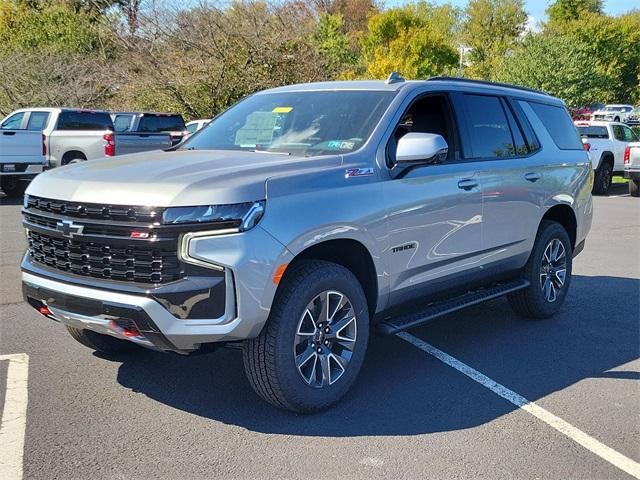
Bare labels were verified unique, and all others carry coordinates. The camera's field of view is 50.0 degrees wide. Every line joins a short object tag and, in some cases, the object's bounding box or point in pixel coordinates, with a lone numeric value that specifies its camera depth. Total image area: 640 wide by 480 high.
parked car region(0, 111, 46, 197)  14.23
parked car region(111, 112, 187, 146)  18.22
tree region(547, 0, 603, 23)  63.44
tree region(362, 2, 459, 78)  35.66
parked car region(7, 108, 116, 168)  15.15
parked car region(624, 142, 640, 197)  16.56
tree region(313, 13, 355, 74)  36.91
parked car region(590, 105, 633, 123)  40.28
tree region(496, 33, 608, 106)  29.42
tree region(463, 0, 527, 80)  61.75
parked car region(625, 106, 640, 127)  34.85
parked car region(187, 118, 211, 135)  19.86
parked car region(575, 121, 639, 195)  18.34
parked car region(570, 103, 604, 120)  31.56
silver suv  3.54
